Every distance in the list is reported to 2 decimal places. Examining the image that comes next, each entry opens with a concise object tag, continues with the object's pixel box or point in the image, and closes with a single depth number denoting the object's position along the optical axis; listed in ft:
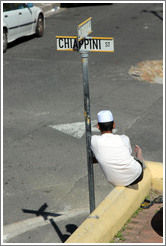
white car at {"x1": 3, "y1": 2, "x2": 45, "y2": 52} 103.09
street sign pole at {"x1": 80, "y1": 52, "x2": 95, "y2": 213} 33.84
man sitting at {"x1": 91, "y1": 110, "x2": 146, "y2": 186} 34.49
